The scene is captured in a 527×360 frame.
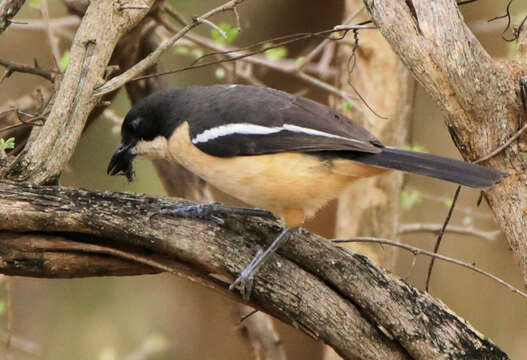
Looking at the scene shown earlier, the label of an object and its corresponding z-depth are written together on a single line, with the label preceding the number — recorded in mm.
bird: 5105
